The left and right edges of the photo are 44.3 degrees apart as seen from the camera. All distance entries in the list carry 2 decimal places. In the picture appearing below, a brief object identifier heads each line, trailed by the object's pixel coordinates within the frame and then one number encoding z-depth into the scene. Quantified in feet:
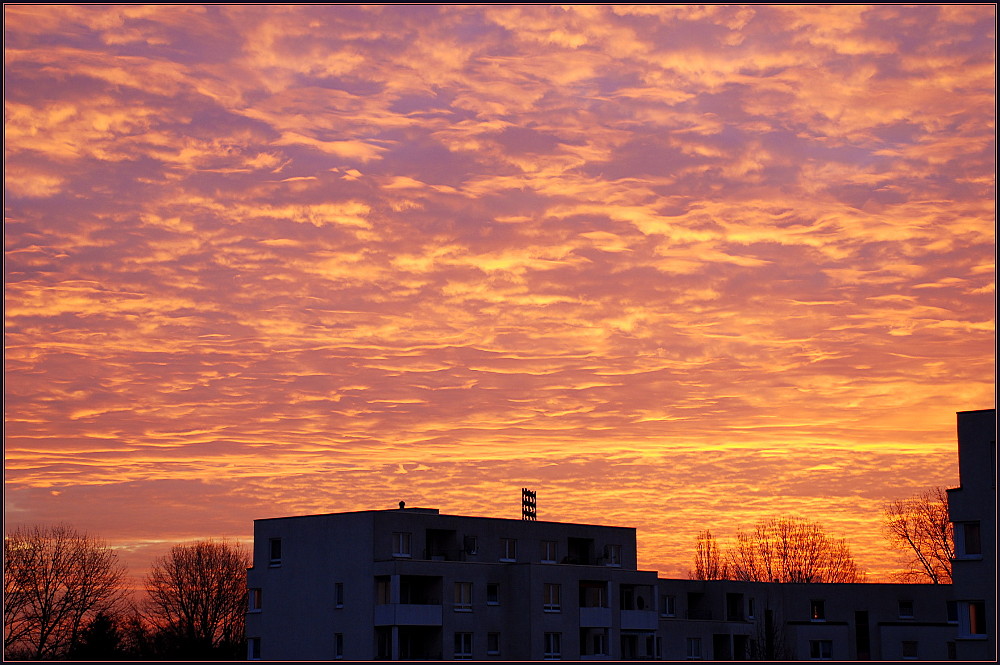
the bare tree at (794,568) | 529.86
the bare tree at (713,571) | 552.41
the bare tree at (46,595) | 363.76
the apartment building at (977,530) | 187.11
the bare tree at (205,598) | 437.99
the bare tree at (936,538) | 435.94
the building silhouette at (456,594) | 283.18
